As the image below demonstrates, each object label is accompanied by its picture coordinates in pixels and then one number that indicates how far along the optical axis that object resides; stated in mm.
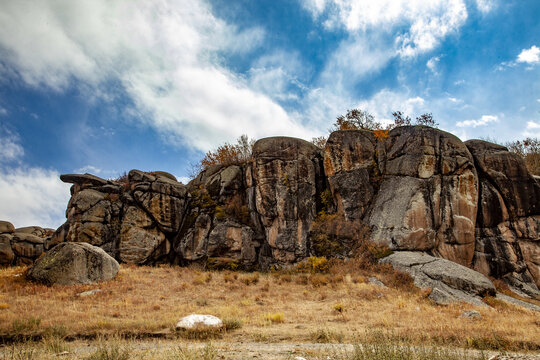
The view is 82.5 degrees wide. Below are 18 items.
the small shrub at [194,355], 6330
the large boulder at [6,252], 28625
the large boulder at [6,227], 33656
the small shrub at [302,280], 20473
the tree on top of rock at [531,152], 33562
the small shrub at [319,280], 19328
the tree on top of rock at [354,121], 33250
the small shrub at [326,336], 9320
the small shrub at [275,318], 12212
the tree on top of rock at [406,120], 29828
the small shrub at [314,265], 22359
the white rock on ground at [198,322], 10489
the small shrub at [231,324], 10977
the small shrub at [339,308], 13866
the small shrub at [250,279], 20680
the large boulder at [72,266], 17891
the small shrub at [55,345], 7836
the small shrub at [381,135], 25484
